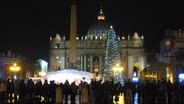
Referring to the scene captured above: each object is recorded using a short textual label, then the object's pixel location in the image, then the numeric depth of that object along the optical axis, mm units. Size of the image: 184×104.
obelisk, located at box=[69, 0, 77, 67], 46536
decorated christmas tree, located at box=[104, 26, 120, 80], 56675
